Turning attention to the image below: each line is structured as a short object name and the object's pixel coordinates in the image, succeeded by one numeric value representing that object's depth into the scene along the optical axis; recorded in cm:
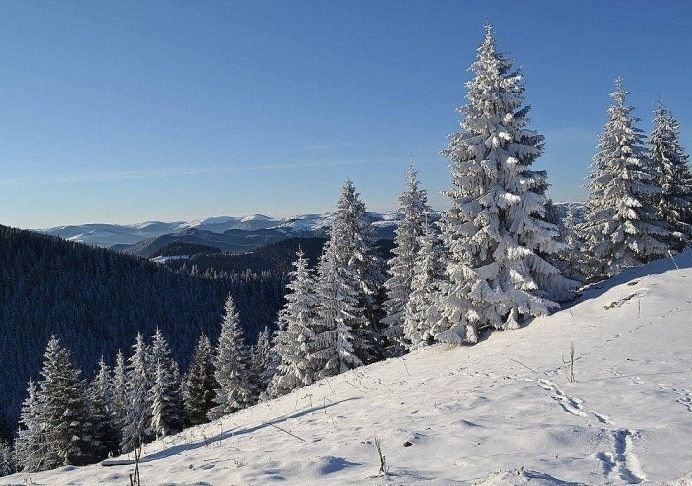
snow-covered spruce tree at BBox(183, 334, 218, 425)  4734
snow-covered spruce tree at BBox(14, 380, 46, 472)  4009
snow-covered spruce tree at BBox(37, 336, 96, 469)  3791
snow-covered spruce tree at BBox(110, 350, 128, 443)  4944
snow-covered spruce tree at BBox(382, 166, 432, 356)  3075
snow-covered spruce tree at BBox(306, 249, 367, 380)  2881
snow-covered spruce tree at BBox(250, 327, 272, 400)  4553
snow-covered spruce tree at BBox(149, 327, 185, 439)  4447
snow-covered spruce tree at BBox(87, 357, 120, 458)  4054
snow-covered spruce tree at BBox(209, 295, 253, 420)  4303
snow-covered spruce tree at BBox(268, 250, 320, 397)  2970
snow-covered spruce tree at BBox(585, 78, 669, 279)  2752
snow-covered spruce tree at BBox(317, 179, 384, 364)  3014
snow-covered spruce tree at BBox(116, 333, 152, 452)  4541
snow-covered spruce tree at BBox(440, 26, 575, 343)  1928
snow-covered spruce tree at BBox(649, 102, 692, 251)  3075
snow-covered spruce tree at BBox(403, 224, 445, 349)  2572
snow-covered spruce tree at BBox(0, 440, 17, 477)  5666
